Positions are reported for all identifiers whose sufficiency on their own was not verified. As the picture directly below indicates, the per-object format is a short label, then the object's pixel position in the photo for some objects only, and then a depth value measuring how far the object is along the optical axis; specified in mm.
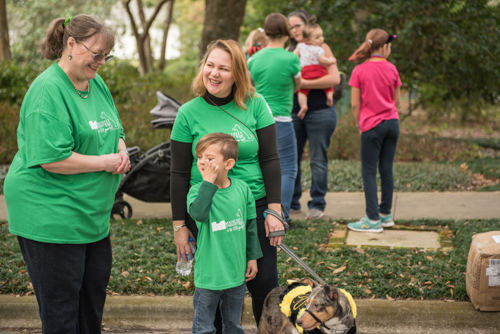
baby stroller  5926
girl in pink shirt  5230
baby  5633
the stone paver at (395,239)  5098
